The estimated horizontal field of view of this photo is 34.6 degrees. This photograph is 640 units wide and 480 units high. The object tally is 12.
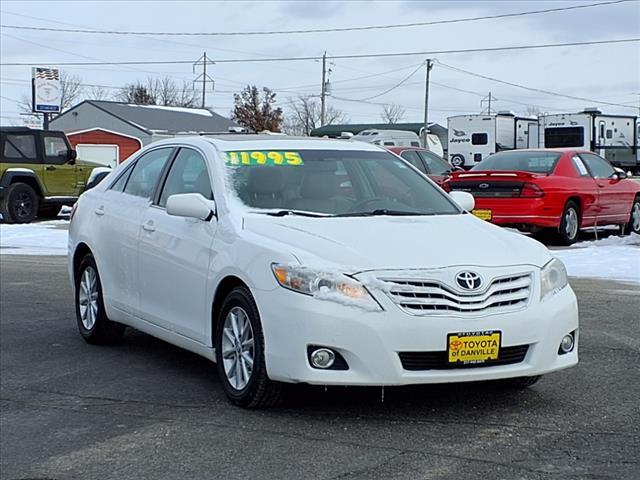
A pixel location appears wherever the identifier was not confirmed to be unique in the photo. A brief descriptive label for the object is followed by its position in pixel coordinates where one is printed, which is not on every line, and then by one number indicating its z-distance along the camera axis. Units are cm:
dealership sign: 4581
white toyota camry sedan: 519
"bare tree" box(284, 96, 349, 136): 11054
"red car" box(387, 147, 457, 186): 1777
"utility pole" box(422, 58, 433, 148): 6281
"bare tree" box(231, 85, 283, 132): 8050
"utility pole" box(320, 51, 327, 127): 7438
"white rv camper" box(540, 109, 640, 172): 3634
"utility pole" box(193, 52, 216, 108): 8669
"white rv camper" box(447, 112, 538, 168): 3775
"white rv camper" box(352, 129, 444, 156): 3822
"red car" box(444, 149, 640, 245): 1458
